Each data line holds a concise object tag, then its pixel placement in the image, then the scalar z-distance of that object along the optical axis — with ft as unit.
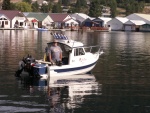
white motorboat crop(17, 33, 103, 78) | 82.89
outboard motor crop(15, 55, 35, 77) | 83.66
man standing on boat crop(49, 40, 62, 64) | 86.35
